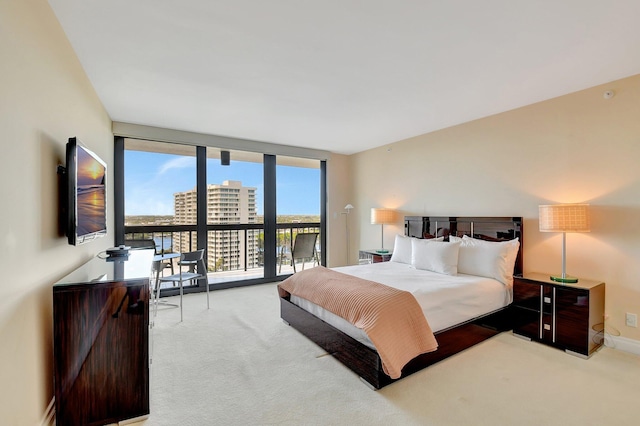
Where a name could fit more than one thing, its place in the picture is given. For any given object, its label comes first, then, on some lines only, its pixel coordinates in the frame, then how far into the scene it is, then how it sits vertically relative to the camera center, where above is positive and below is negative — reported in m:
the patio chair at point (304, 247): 5.15 -0.63
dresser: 1.74 -0.82
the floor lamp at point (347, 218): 6.24 -0.17
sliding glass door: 4.47 +0.09
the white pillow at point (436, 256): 3.41 -0.55
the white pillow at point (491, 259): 3.24 -0.55
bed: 2.40 -0.80
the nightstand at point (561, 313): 2.66 -0.96
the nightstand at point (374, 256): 4.78 -0.75
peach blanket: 2.11 -0.81
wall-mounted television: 1.96 +0.12
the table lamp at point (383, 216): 5.06 -0.11
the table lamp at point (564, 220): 2.77 -0.10
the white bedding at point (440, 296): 2.54 -0.79
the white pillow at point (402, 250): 4.09 -0.55
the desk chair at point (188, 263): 3.64 -0.72
